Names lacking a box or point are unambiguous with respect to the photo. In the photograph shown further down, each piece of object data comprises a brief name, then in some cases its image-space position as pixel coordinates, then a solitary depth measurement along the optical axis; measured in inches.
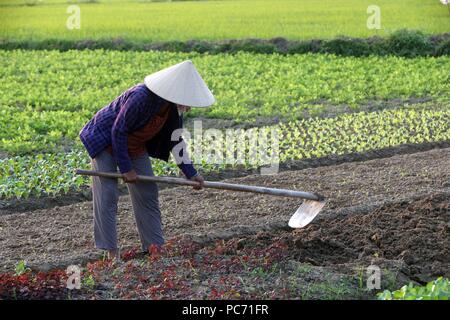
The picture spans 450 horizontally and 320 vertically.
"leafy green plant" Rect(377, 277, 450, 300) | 299.9
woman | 398.3
